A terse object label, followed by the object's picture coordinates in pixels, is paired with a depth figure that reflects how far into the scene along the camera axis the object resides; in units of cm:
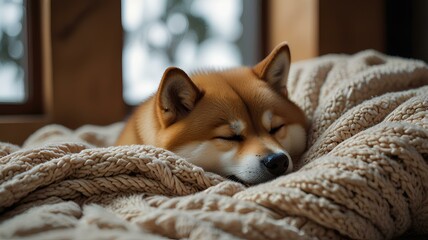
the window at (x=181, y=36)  192
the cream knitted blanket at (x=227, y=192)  59
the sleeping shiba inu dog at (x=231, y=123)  90
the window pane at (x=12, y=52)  166
